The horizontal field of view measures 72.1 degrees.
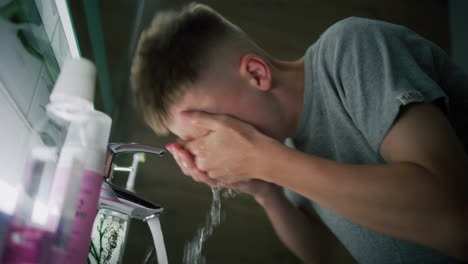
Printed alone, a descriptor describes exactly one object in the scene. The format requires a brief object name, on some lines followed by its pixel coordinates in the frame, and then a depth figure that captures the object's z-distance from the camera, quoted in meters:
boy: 0.41
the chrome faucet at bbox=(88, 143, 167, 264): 0.58
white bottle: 0.37
